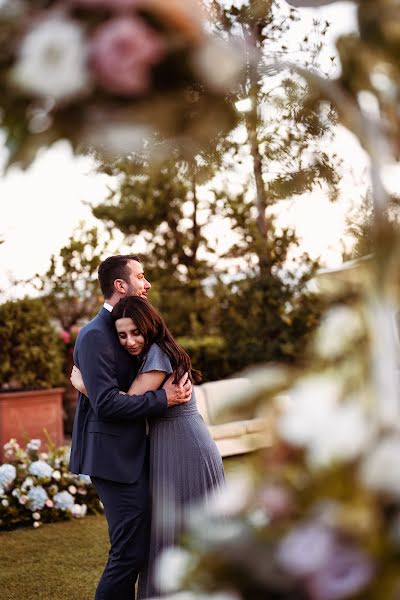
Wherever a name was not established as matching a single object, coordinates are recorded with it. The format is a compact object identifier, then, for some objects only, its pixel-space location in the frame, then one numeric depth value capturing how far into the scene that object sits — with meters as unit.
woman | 3.08
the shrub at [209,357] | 10.27
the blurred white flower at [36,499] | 5.71
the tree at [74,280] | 9.74
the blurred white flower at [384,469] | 0.74
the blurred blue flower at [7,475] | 5.79
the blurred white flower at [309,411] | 0.78
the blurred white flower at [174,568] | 0.84
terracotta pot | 7.80
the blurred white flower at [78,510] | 5.79
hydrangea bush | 5.73
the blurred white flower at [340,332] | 0.88
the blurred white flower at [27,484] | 5.78
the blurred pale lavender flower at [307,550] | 0.74
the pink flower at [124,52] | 0.87
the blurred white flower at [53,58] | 0.86
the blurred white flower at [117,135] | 0.95
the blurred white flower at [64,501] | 5.78
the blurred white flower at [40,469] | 5.85
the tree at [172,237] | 13.00
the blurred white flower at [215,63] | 0.94
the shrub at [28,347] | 8.38
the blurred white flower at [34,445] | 6.37
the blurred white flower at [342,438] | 0.76
